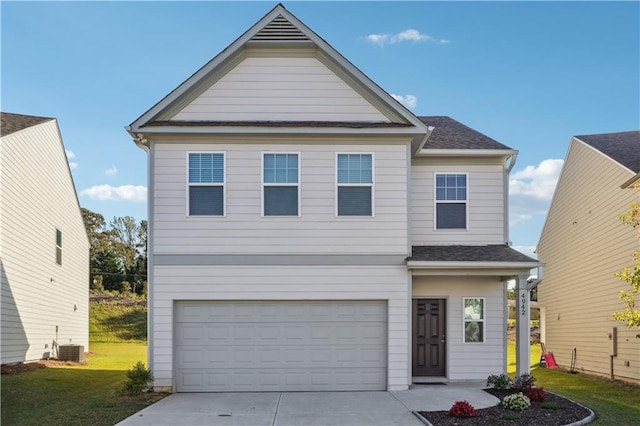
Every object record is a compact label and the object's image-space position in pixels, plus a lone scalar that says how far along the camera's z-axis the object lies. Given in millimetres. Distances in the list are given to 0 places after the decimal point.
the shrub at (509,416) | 10258
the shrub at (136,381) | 12688
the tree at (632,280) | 12344
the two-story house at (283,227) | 13508
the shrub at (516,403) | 11016
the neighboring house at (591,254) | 17219
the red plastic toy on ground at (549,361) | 22156
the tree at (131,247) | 47406
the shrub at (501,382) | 13281
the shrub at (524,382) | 12859
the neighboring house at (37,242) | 17500
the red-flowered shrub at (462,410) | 10305
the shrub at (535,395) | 11898
